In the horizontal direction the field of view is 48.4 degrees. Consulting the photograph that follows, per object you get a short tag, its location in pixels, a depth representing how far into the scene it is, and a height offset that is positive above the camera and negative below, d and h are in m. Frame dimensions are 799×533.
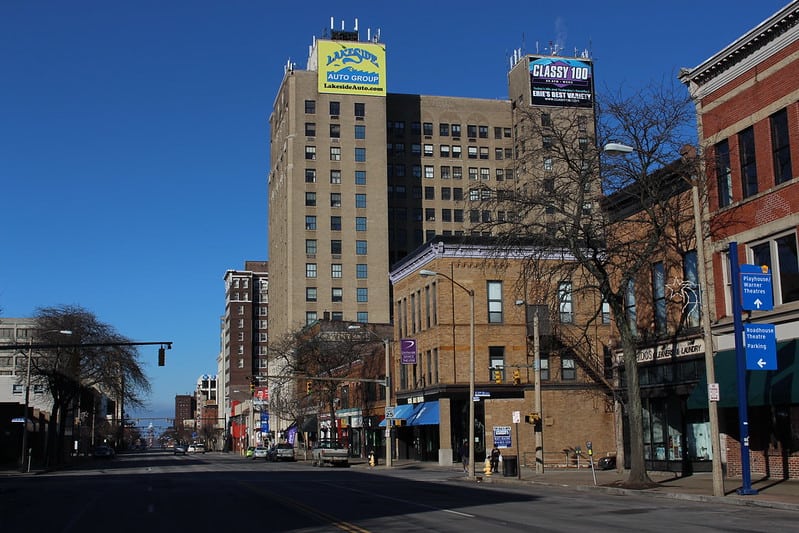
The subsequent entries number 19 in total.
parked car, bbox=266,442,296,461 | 80.44 -4.45
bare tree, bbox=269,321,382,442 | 74.94 +3.79
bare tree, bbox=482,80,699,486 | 31.28 +7.37
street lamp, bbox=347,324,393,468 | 56.94 +0.09
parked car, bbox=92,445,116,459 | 110.38 -5.71
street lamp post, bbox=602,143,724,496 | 25.62 +2.01
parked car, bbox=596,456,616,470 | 44.25 -3.18
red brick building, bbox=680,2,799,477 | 29.05 +6.86
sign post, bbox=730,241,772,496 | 25.22 +2.58
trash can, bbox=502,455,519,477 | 40.19 -2.92
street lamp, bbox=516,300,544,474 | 40.66 -1.09
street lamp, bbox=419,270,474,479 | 40.84 -1.26
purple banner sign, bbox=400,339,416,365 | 56.09 +3.16
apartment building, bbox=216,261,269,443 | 182.25 +14.59
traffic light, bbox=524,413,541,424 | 39.91 -0.81
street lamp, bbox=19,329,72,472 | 59.91 -2.45
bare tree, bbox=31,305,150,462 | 69.69 +3.39
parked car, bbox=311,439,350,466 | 62.34 -3.60
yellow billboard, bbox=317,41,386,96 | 109.19 +40.64
